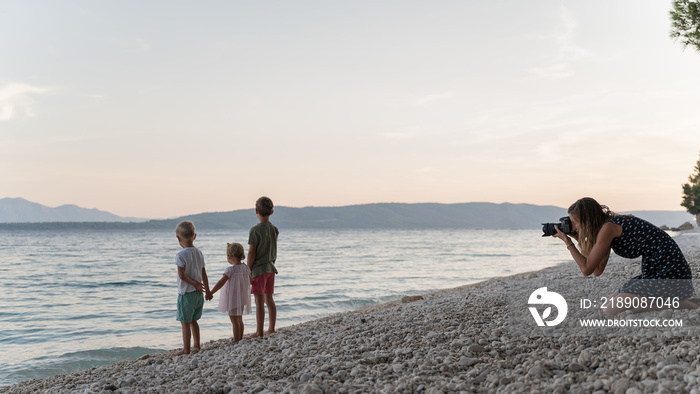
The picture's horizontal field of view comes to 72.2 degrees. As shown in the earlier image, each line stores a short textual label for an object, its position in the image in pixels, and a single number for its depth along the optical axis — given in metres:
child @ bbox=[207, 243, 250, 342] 6.48
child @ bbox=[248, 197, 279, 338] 6.46
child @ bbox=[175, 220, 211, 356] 6.00
